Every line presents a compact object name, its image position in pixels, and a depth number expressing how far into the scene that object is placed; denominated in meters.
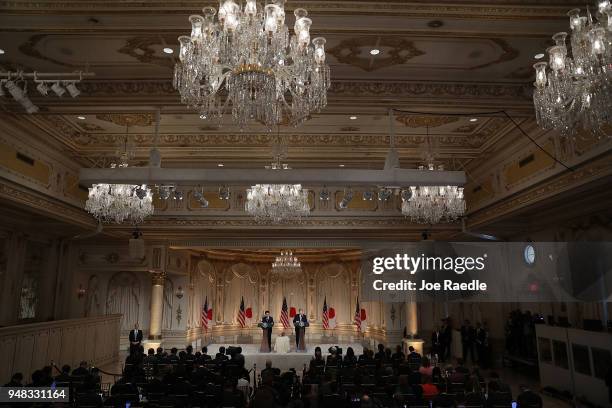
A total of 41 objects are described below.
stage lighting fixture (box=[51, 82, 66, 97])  5.99
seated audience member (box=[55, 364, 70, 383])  7.88
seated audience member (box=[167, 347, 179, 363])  10.68
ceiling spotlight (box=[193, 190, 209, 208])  11.69
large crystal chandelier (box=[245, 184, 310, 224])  11.14
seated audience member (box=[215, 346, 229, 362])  10.41
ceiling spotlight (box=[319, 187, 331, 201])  10.20
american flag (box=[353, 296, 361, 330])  19.25
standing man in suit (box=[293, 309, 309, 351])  17.73
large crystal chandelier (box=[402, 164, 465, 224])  10.97
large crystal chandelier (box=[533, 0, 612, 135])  4.20
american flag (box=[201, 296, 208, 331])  19.33
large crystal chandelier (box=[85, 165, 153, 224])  10.59
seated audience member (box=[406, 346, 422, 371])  10.23
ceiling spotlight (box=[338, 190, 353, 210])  12.06
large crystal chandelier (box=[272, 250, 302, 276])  18.33
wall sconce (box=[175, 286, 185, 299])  19.11
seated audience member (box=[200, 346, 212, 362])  10.56
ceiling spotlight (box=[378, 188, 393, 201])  9.58
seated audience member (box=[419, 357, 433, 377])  8.94
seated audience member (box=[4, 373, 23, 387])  7.13
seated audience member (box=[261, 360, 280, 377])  8.22
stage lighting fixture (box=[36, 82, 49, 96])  5.77
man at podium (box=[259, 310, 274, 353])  17.33
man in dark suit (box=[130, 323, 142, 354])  15.57
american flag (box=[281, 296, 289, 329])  20.20
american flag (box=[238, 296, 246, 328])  20.19
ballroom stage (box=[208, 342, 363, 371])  15.69
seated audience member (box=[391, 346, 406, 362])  11.16
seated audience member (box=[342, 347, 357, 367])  10.50
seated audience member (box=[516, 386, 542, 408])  6.31
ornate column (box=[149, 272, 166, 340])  17.23
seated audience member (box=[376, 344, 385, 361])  11.11
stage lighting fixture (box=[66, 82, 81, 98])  6.04
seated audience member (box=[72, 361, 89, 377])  8.75
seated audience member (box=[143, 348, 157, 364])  10.84
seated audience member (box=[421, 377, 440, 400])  7.52
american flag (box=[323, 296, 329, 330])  20.86
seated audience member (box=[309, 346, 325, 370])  9.96
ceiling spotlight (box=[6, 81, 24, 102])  6.00
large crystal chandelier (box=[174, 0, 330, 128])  4.32
